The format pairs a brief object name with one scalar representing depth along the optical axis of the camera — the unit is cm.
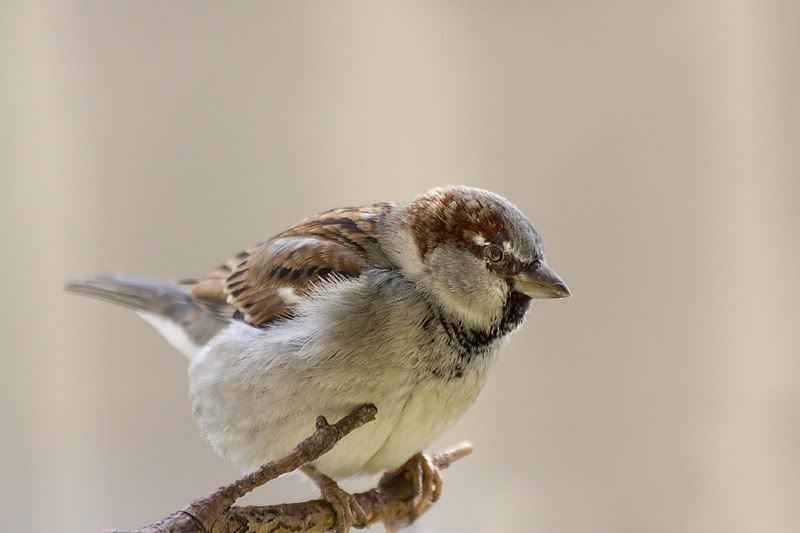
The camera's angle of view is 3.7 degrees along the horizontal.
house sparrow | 281
